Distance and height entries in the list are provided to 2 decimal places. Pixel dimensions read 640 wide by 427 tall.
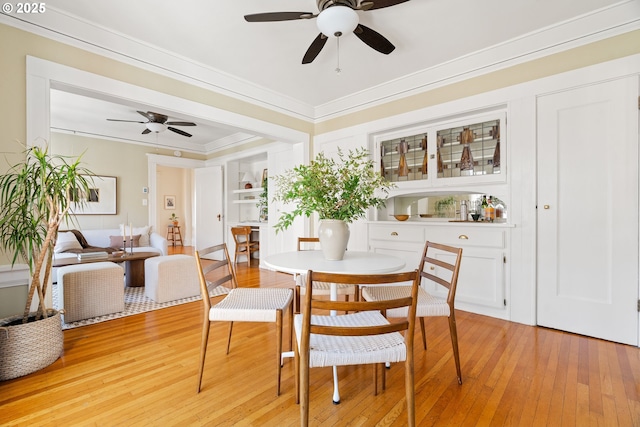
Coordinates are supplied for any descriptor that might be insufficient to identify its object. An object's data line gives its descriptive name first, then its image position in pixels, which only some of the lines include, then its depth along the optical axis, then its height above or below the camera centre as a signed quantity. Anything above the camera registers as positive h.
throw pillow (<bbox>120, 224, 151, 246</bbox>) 5.05 -0.37
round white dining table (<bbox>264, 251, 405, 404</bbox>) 1.64 -0.33
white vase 1.92 -0.17
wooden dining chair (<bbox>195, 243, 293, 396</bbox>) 1.71 -0.58
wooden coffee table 3.79 -0.75
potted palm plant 1.85 -0.21
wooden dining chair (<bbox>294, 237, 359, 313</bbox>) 2.09 -0.61
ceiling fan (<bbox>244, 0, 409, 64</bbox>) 2.03 +1.40
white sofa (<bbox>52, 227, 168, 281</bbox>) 4.83 -0.47
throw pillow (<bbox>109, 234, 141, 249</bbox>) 4.93 -0.49
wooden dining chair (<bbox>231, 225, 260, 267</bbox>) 5.47 -0.64
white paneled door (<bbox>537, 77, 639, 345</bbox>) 2.28 +0.00
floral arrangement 1.87 +0.14
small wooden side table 9.00 -0.70
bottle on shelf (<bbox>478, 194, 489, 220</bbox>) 3.23 +0.07
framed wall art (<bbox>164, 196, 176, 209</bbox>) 9.16 +0.32
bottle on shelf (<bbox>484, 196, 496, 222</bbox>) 3.12 -0.02
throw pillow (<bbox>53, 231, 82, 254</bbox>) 4.21 -0.45
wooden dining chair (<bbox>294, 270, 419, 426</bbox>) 1.17 -0.62
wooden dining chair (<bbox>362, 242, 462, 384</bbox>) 1.78 -0.59
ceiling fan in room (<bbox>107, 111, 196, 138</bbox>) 4.24 +1.34
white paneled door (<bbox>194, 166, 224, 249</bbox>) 6.37 +0.11
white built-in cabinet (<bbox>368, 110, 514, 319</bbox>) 2.92 +0.26
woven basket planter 1.83 -0.88
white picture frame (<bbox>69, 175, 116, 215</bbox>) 5.32 +0.27
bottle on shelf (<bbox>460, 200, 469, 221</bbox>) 3.43 -0.01
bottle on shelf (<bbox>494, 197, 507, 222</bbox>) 3.19 +0.01
